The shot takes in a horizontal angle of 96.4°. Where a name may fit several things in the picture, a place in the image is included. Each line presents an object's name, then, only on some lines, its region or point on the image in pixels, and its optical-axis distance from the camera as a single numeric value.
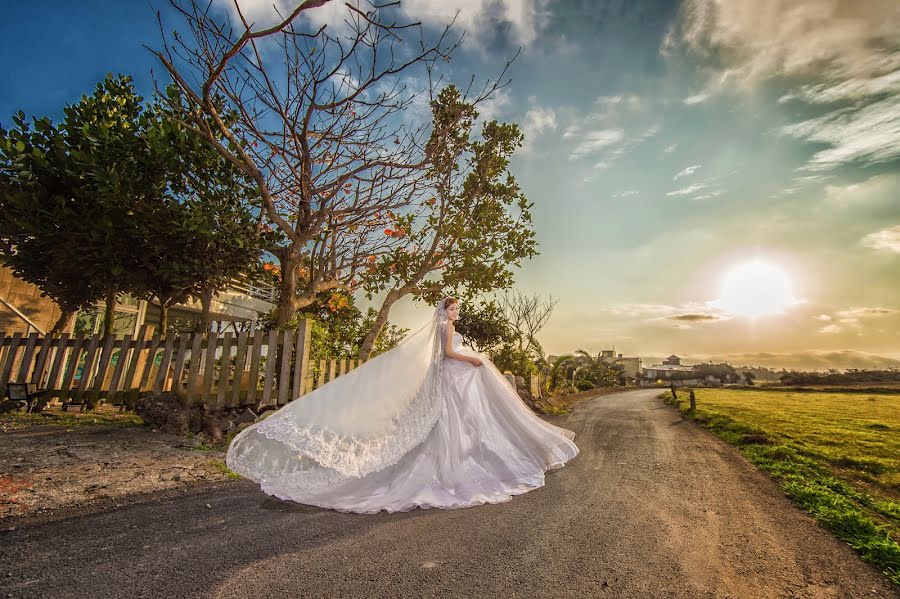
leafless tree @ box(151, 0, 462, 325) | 6.58
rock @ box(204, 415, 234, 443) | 6.86
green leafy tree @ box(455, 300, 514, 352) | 18.89
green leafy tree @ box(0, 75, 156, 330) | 7.52
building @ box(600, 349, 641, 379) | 42.22
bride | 4.17
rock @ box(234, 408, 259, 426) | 7.28
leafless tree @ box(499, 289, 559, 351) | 22.64
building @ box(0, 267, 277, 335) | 11.86
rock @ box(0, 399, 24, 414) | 8.50
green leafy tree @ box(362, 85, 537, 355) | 11.59
